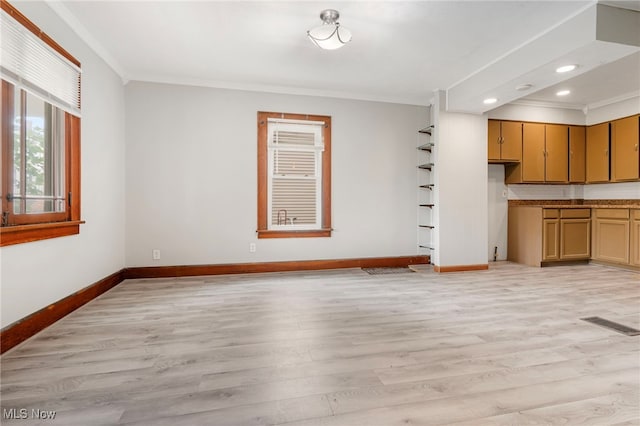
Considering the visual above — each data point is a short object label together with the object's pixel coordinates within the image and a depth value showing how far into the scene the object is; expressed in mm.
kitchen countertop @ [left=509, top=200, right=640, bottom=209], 4926
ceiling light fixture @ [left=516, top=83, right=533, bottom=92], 3570
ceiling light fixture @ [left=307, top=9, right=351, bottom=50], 2682
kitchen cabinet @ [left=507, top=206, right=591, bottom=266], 4953
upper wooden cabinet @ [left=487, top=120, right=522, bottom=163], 5004
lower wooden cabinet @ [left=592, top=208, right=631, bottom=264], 4665
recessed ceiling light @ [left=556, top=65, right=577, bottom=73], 3086
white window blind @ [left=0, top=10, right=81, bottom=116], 2014
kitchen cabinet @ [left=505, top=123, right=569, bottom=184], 5156
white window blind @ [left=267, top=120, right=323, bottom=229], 4493
